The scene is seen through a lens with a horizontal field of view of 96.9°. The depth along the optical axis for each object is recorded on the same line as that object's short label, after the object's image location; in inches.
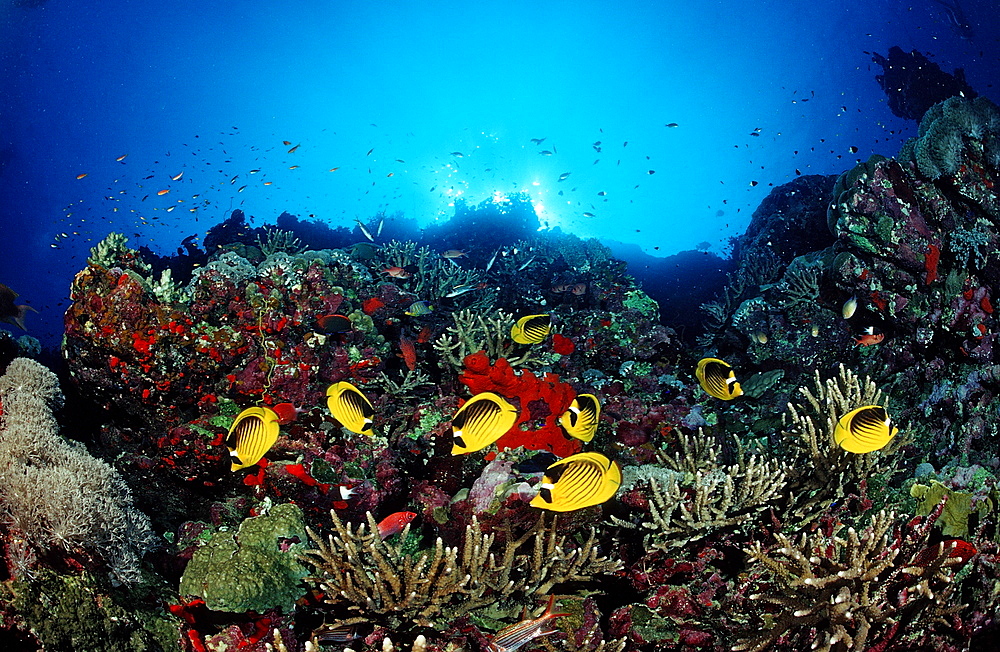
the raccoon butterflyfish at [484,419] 98.0
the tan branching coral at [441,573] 100.4
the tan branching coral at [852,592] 83.3
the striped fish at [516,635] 92.0
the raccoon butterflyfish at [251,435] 114.4
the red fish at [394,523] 130.7
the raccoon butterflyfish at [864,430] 105.7
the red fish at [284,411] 151.0
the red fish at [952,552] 95.1
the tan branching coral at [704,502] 111.4
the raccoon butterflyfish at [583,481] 88.2
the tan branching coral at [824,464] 130.5
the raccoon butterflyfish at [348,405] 117.6
